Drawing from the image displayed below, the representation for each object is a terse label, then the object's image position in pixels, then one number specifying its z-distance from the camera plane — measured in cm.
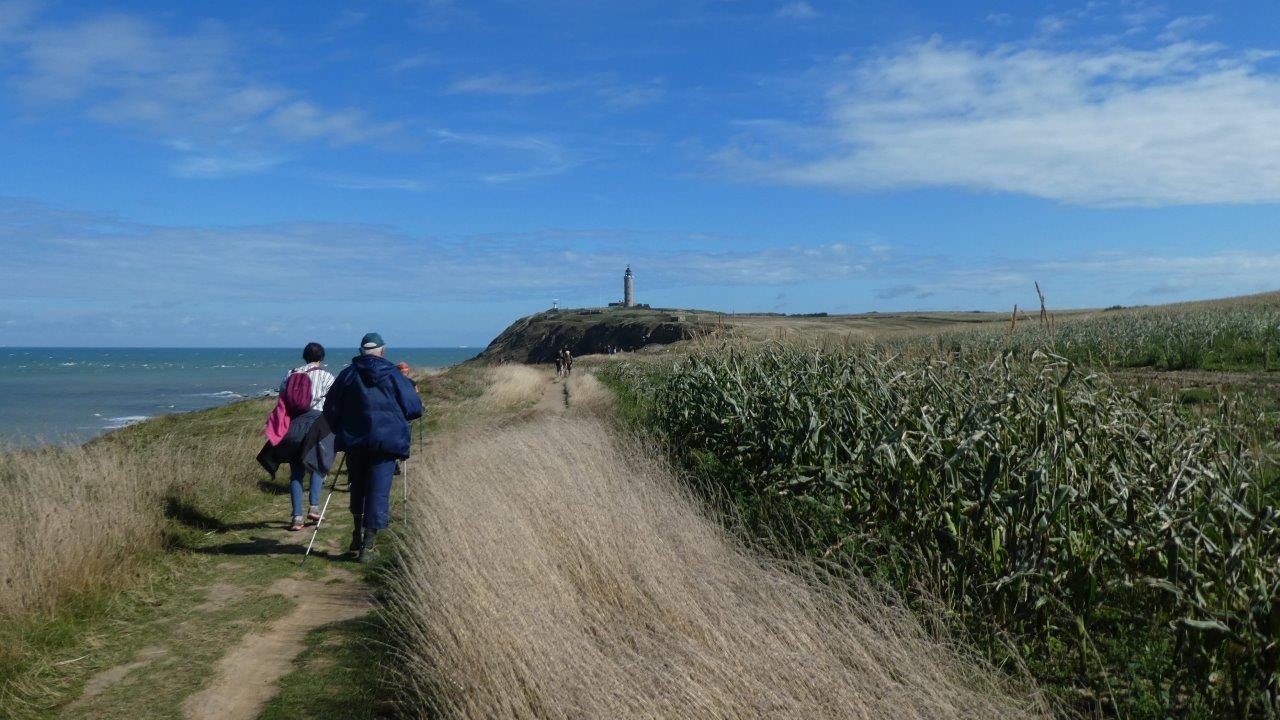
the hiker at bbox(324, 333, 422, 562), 831
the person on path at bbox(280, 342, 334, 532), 949
